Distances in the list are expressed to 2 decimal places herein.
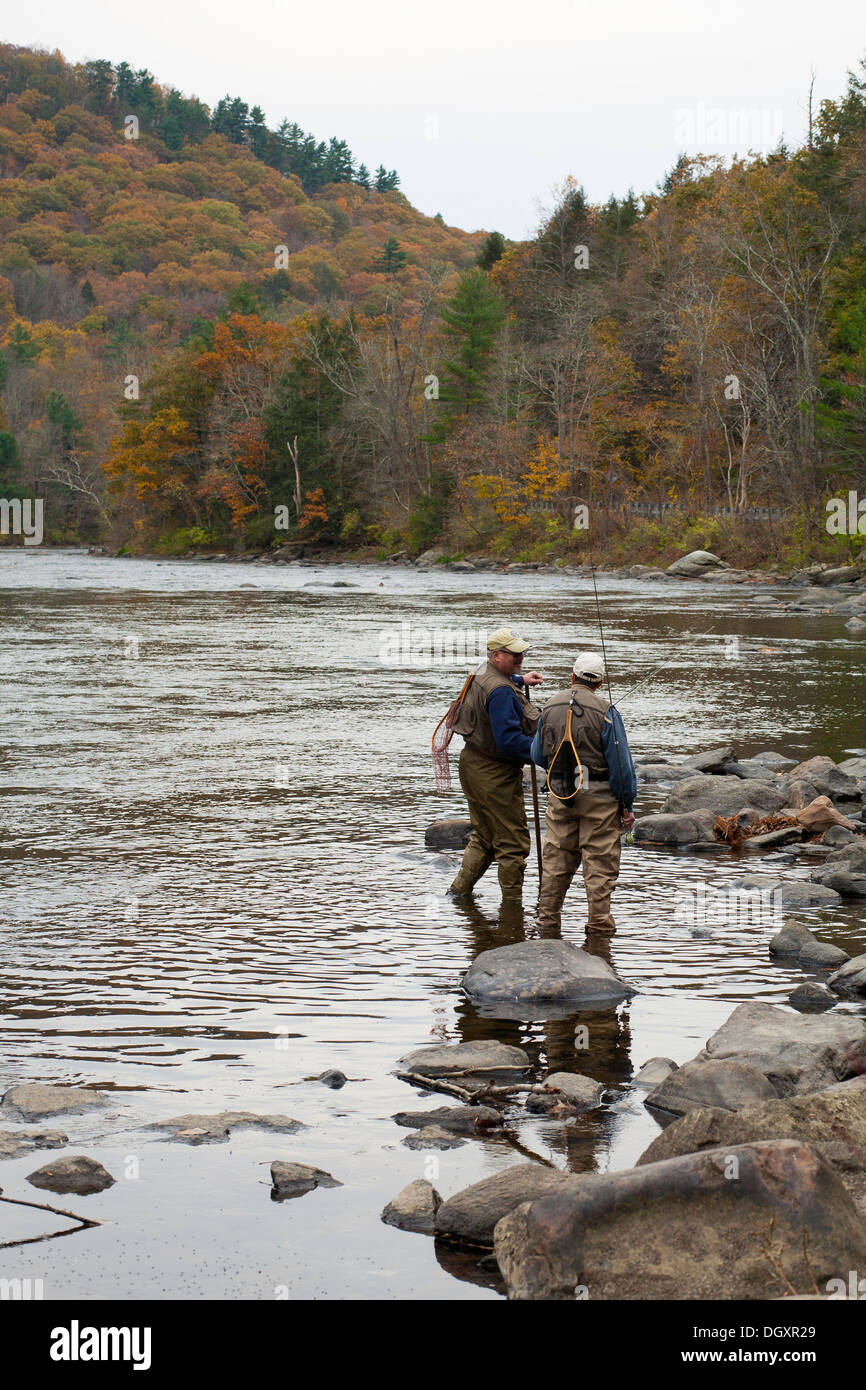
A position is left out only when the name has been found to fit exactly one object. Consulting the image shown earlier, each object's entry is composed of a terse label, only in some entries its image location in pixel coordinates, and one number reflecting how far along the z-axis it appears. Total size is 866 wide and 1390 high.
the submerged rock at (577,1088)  6.74
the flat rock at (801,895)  10.54
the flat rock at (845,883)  10.74
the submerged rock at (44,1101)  6.55
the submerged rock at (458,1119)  6.49
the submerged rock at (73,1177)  5.81
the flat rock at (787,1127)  5.42
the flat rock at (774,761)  15.74
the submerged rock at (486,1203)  5.39
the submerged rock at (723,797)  13.59
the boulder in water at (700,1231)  4.67
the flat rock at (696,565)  53.12
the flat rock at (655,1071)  6.98
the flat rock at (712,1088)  6.39
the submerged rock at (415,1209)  5.56
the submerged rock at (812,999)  8.08
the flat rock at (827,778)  13.85
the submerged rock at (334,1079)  7.03
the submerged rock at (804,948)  8.96
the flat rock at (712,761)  15.57
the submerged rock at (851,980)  8.27
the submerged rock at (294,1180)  5.84
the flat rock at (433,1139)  6.31
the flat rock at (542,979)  8.26
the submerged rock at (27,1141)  6.12
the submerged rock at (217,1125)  6.35
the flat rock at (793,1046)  6.69
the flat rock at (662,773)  15.51
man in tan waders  9.10
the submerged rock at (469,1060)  7.10
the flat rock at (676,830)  12.80
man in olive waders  9.86
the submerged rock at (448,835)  12.46
